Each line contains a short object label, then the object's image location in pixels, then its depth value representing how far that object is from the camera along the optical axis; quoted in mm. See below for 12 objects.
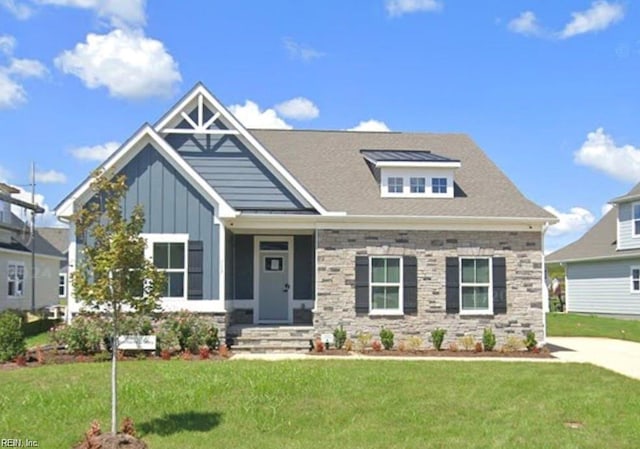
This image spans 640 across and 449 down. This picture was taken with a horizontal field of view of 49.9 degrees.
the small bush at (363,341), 16530
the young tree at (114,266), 8039
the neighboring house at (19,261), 28391
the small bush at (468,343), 16750
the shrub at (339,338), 16531
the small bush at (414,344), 16500
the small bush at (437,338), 16547
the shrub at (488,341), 16578
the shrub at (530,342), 16766
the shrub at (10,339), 13867
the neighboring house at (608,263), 29031
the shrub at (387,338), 16391
